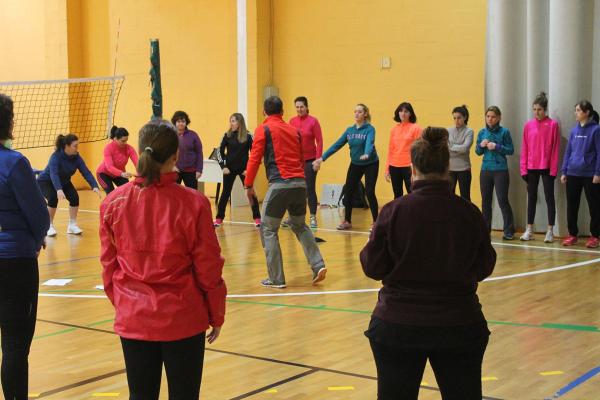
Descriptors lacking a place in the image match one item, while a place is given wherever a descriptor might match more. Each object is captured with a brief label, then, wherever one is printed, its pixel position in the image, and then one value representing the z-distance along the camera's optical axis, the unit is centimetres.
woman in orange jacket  1198
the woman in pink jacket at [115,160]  1222
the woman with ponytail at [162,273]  331
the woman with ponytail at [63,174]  1157
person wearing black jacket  1249
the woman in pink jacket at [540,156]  1099
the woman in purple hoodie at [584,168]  1052
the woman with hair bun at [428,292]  318
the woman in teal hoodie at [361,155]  1198
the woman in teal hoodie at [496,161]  1131
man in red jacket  805
